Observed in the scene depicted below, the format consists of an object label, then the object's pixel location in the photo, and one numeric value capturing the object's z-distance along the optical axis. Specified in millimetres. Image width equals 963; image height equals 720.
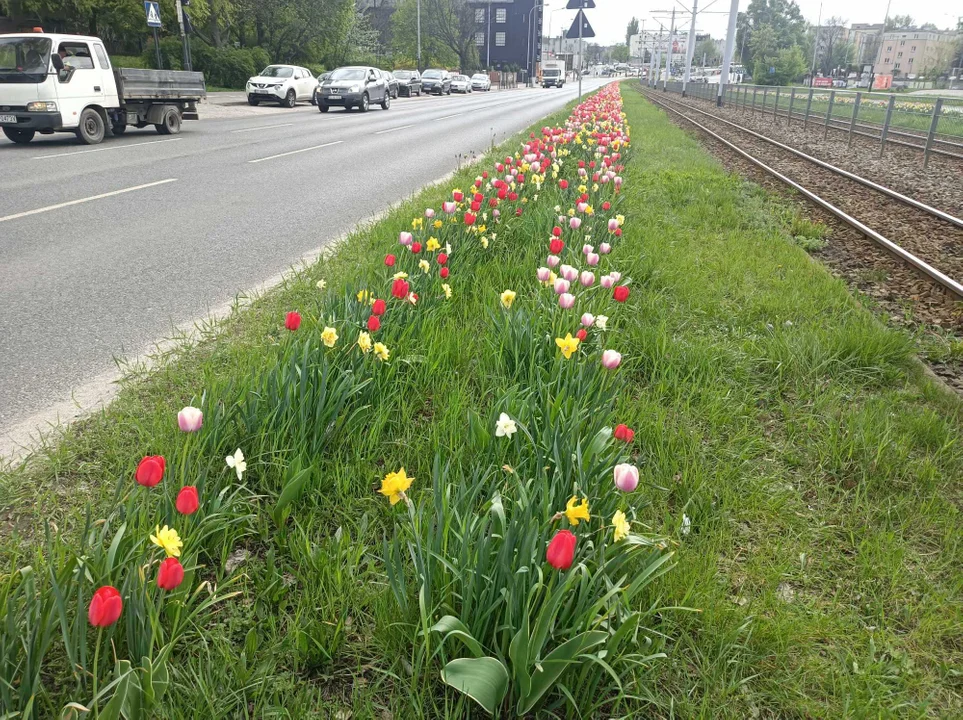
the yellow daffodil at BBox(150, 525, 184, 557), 1527
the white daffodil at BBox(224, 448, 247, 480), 1965
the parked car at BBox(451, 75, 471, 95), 55222
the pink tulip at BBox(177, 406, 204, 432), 1904
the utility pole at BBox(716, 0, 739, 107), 33719
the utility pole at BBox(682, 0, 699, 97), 48094
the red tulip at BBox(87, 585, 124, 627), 1281
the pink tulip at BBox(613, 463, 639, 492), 1758
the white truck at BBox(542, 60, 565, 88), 78750
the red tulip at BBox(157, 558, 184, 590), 1434
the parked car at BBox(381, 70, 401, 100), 36875
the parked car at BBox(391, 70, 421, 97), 43359
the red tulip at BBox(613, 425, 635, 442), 1988
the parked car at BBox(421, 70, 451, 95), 50344
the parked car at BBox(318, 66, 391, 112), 26891
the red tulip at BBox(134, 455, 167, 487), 1579
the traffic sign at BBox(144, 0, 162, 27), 21859
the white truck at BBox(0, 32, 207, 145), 12664
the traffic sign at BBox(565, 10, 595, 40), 15818
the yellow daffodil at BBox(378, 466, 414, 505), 1720
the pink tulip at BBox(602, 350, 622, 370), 2455
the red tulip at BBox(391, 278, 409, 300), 3027
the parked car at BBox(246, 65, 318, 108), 28359
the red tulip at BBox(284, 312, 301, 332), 2472
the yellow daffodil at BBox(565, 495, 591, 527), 1657
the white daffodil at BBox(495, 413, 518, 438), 2070
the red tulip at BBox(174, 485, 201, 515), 1589
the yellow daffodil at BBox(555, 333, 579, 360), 2512
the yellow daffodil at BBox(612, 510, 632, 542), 1756
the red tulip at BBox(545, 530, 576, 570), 1452
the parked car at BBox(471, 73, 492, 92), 62875
